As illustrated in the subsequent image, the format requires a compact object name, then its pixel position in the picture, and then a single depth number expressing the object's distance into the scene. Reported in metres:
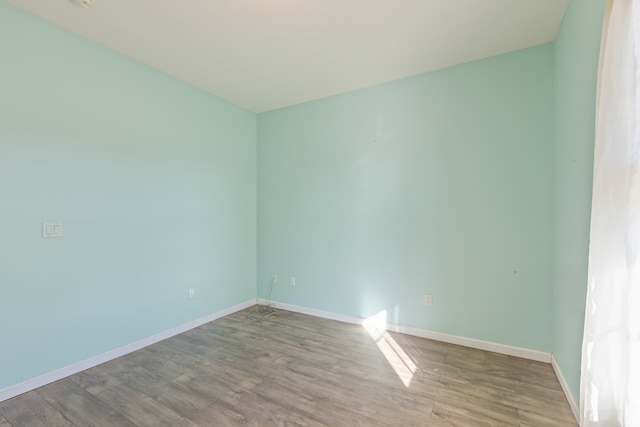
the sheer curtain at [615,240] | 0.91
